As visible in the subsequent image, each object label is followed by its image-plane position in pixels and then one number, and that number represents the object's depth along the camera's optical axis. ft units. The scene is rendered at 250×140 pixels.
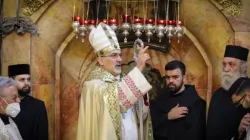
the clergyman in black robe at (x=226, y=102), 17.17
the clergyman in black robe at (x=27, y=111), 20.12
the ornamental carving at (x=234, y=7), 21.12
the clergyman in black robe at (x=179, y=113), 17.94
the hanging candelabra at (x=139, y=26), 20.86
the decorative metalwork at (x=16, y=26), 21.86
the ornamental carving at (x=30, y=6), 22.04
